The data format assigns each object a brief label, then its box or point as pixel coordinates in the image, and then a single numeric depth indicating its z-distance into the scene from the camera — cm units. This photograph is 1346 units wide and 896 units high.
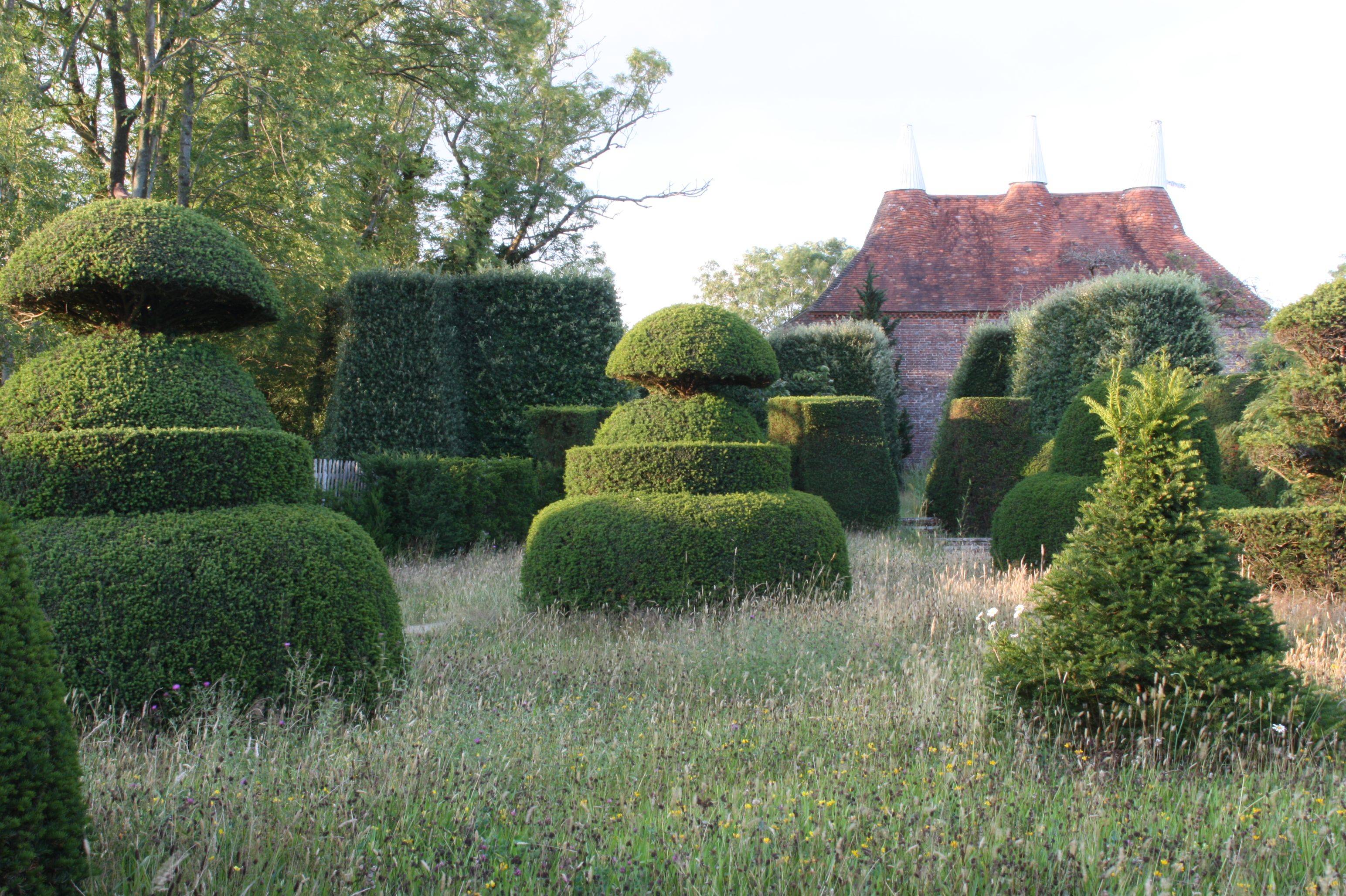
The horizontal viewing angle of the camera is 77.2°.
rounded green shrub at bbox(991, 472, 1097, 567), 793
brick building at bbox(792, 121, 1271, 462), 2342
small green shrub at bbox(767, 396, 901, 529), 1230
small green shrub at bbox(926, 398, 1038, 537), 1225
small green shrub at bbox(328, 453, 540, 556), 1022
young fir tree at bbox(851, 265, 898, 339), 2133
